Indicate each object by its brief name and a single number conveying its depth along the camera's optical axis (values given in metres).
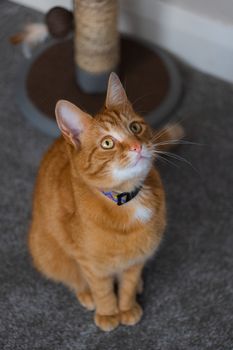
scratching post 1.64
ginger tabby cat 0.97
